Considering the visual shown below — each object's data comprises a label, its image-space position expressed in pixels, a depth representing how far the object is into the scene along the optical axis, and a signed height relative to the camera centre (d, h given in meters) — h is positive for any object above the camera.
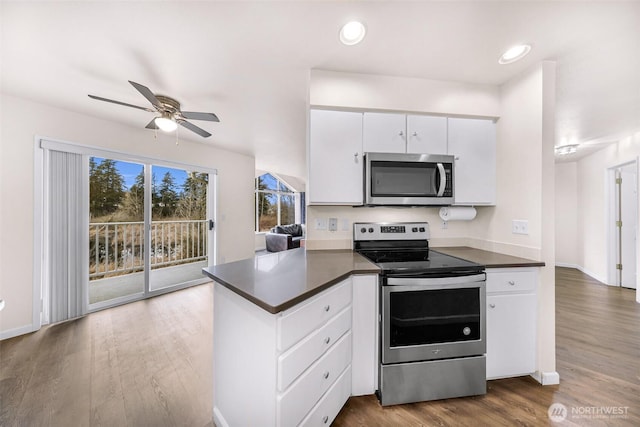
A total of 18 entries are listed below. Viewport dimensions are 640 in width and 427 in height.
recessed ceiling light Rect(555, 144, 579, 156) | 3.80 +1.05
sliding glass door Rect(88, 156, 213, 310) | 3.18 -0.20
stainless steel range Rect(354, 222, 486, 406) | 1.47 -0.76
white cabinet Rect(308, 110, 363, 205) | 1.86 +0.44
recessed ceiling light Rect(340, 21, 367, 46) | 1.43 +1.14
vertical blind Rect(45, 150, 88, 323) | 2.61 -0.25
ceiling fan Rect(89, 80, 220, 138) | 2.33 +0.99
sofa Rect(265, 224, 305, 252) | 6.39 -0.67
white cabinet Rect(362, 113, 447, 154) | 1.92 +0.66
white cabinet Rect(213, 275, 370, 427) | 0.98 -0.70
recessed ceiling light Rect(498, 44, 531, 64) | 1.61 +1.13
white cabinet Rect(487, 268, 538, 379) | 1.63 -0.76
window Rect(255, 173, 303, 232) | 7.67 +0.36
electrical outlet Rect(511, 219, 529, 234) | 1.80 -0.10
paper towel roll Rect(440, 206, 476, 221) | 2.08 +0.00
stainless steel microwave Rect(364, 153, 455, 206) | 1.87 +0.27
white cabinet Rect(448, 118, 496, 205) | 2.02 +0.47
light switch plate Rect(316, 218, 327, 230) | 2.07 -0.09
